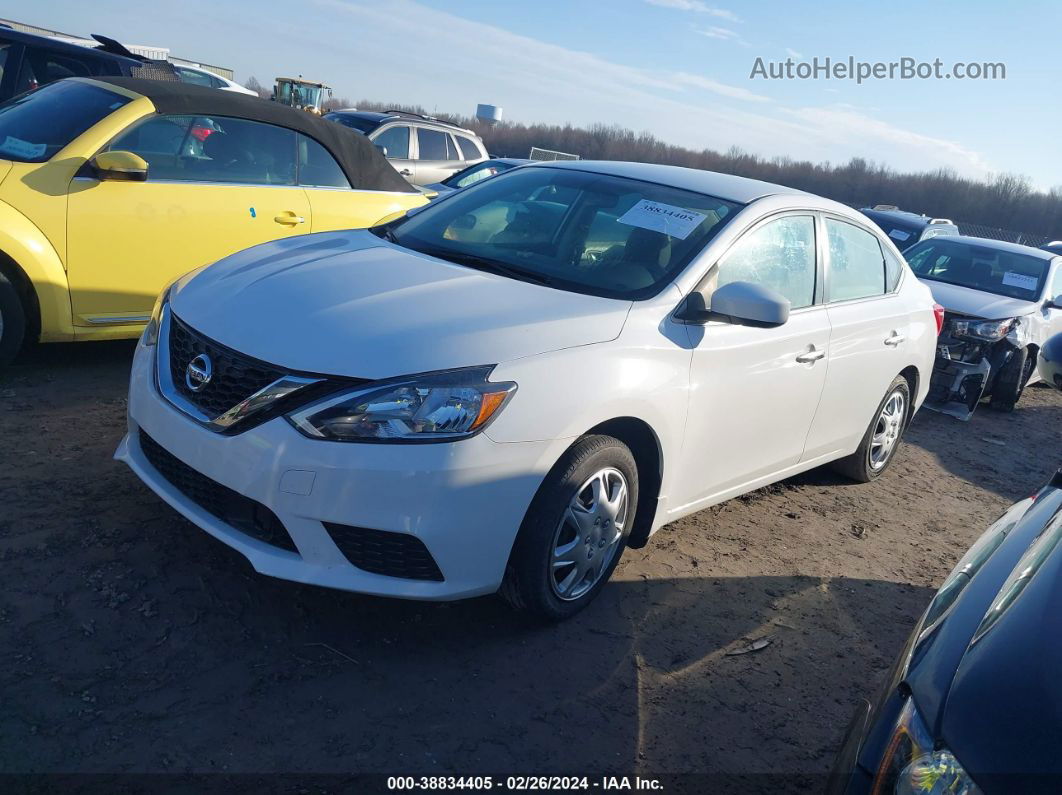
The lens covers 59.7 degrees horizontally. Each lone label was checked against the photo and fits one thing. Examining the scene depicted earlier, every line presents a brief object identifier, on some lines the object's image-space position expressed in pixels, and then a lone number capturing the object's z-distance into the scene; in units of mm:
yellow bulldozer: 27438
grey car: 14203
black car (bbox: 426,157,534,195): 13703
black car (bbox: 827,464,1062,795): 1604
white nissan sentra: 2926
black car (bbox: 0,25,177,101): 7996
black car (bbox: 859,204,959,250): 15375
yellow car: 5004
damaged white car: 8398
